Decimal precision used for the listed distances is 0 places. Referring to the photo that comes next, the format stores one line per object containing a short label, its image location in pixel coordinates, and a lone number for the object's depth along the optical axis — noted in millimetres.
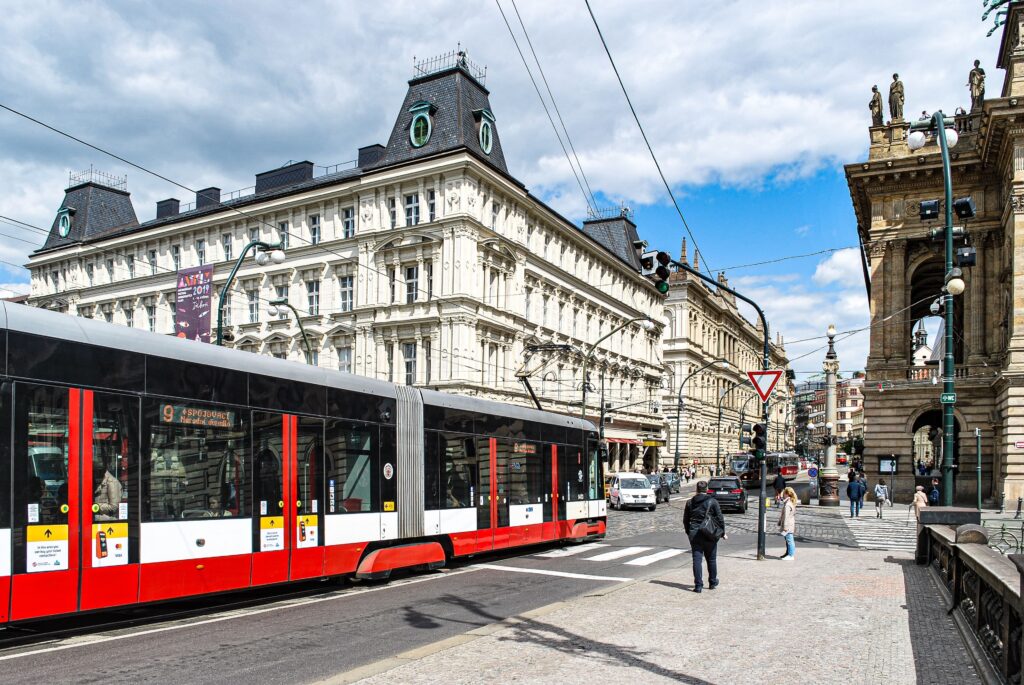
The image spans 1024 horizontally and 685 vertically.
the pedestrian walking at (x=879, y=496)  36569
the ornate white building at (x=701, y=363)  89625
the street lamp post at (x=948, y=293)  18844
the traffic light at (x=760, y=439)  19250
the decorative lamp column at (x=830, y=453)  43622
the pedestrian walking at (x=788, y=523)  18203
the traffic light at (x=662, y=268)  17520
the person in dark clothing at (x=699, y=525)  13258
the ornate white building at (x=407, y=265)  45219
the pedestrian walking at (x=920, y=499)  23898
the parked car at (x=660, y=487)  46250
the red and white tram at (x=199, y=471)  8852
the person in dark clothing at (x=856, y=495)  36156
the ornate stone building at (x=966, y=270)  37875
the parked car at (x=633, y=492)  39344
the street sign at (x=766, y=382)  18312
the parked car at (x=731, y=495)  37719
